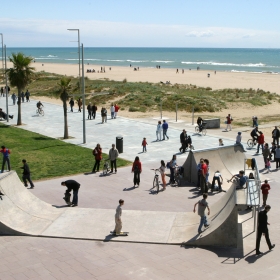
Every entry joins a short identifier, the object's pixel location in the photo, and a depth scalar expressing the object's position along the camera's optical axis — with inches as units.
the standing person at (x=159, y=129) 1094.4
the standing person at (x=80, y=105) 1592.8
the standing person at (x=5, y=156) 796.0
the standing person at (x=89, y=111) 1432.9
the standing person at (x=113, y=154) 818.2
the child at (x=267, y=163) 837.4
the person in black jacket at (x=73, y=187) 639.1
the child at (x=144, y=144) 971.9
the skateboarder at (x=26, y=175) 717.3
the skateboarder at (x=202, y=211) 523.8
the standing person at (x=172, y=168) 763.2
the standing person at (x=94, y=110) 1428.2
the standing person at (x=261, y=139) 965.2
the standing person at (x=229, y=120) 1258.4
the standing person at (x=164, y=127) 1095.0
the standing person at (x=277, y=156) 851.4
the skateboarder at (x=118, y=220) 531.5
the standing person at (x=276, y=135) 995.9
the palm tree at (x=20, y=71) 1293.1
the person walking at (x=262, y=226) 482.9
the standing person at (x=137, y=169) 736.5
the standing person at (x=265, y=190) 634.8
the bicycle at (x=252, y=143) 1041.2
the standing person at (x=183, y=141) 980.6
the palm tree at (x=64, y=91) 1155.9
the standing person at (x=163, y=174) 727.7
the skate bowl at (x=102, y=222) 510.3
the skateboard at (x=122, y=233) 538.9
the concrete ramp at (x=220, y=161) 762.8
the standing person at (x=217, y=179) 721.6
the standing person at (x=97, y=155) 826.2
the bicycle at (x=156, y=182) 714.4
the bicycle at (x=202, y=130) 1190.3
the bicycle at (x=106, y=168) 819.4
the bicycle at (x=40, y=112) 1529.0
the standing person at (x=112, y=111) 1429.6
